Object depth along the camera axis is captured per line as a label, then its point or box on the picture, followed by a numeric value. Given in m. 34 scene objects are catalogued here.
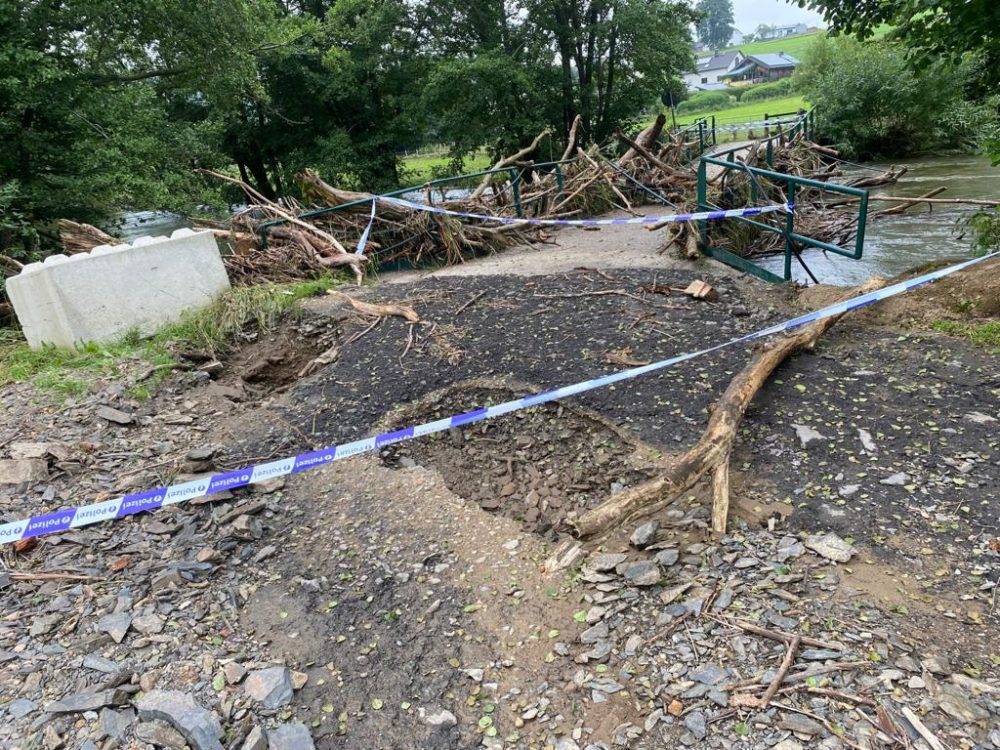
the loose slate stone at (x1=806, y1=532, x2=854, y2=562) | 2.89
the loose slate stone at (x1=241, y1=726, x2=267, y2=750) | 2.28
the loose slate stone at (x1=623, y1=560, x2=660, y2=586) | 2.92
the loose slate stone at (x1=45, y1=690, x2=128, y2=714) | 2.45
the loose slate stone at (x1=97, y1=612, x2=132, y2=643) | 2.89
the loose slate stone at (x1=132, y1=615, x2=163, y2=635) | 2.93
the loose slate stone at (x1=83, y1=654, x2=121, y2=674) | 2.70
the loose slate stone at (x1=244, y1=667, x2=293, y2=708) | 2.51
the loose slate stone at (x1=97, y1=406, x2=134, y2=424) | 4.95
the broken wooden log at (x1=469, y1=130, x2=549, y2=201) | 10.75
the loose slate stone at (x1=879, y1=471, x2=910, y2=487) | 3.31
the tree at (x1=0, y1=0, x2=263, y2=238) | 10.60
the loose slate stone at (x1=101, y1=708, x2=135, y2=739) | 2.34
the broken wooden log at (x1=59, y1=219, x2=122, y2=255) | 9.31
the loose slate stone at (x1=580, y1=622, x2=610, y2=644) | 2.71
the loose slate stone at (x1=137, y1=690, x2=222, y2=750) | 2.28
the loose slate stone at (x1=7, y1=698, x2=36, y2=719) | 2.48
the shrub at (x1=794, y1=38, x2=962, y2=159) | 21.89
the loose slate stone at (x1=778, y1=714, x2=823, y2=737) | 2.10
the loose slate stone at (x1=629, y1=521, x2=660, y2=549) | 3.18
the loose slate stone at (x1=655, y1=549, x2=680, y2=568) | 3.02
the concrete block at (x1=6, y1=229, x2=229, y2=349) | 6.36
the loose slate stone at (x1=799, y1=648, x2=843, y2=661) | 2.36
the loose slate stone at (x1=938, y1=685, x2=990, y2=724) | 2.07
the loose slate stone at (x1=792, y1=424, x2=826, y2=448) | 3.80
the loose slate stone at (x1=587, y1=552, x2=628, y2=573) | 3.08
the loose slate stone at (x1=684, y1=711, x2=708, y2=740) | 2.19
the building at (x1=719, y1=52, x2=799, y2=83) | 99.56
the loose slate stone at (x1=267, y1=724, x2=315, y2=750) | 2.31
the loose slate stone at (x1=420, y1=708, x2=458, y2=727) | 2.43
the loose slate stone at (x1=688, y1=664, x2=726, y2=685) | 2.37
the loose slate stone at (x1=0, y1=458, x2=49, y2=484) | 4.16
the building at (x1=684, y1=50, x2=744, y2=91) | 111.49
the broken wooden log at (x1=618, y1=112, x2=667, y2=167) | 11.98
